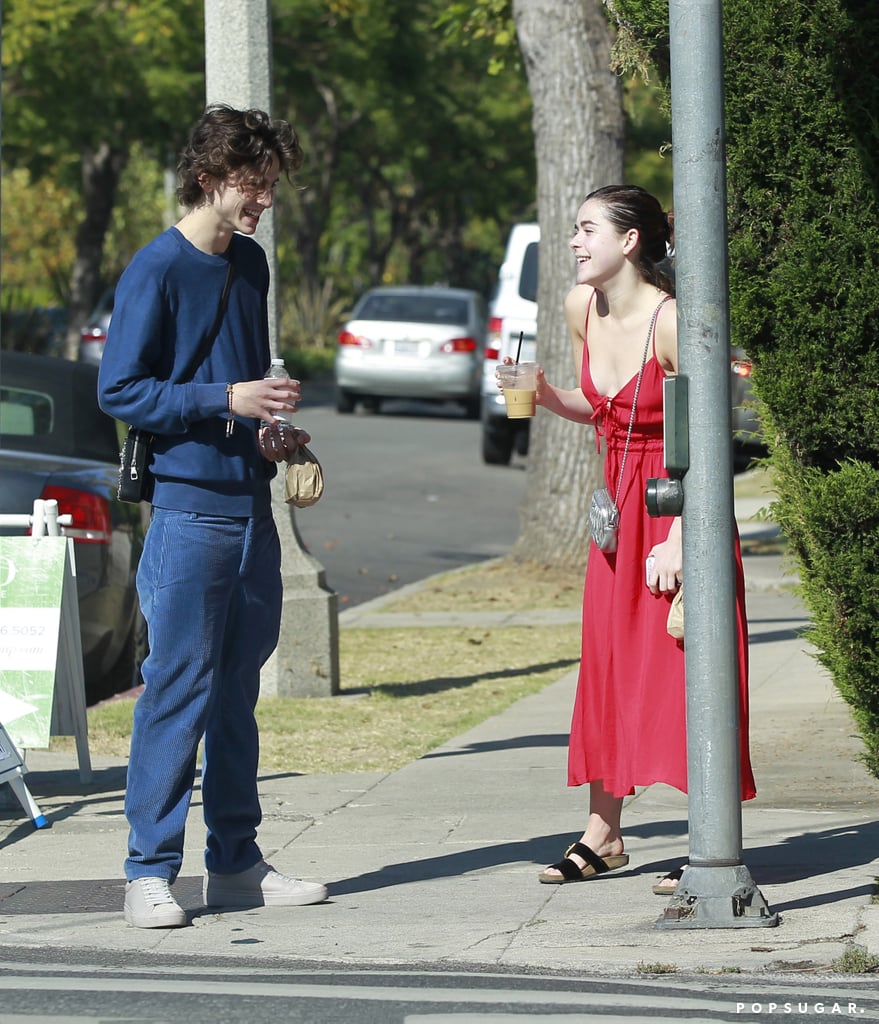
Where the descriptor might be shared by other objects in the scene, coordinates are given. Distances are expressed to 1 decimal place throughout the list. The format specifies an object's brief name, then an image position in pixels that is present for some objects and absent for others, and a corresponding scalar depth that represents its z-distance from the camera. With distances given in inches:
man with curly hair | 396.2
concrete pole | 698.2
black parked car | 655.1
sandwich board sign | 536.1
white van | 1578.5
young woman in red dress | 429.7
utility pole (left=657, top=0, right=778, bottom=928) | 386.0
